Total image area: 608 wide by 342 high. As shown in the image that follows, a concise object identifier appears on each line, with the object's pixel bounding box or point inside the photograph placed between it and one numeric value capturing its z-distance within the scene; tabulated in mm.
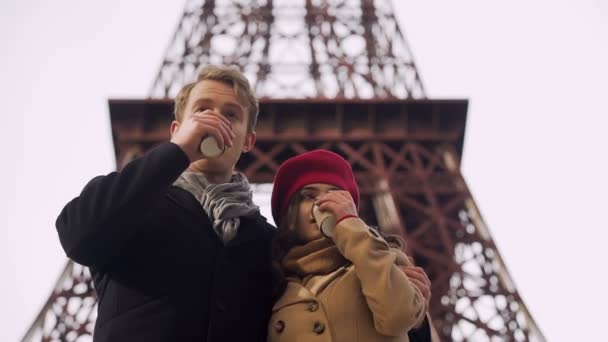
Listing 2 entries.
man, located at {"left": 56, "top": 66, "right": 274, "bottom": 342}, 1476
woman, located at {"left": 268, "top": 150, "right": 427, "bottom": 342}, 1511
